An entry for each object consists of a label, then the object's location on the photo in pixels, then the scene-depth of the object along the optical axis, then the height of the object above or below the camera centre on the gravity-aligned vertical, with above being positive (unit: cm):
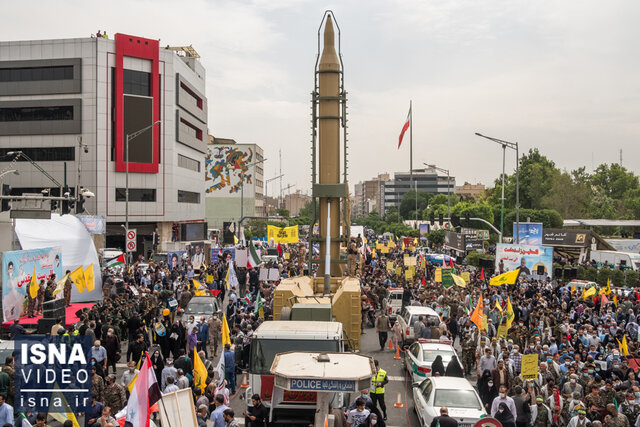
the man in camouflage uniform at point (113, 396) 1178 -342
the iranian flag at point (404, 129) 5634 +838
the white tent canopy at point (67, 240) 2386 -86
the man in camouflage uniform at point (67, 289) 2281 -263
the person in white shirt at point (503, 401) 1180 -353
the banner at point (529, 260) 3266 -214
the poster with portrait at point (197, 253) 3428 -210
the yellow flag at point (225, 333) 1586 -298
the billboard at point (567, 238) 4391 -131
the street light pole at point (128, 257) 3781 -239
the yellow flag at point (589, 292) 2492 -296
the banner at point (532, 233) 4156 -89
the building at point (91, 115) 5219 +900
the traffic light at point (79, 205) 2453 +59
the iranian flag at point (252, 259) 3000 -195
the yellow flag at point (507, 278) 2398 -230
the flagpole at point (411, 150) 7096 +812
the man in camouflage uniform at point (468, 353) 1788 -389
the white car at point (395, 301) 2650 -356
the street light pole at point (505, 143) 3461 +437
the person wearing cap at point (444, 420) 1062 -349
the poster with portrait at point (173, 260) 3595 -242
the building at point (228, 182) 10844 +694
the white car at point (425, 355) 1557 -354
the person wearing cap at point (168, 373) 1309 -329
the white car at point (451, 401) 1177 -365
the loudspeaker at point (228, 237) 5253 -151
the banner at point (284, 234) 3397 -80
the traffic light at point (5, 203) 2418 +66
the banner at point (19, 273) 1992 -188
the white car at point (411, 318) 1975 -324
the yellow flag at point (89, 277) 2309 -218
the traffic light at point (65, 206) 2230 +49
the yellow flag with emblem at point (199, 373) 1266 -320
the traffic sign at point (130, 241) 3412 -121
